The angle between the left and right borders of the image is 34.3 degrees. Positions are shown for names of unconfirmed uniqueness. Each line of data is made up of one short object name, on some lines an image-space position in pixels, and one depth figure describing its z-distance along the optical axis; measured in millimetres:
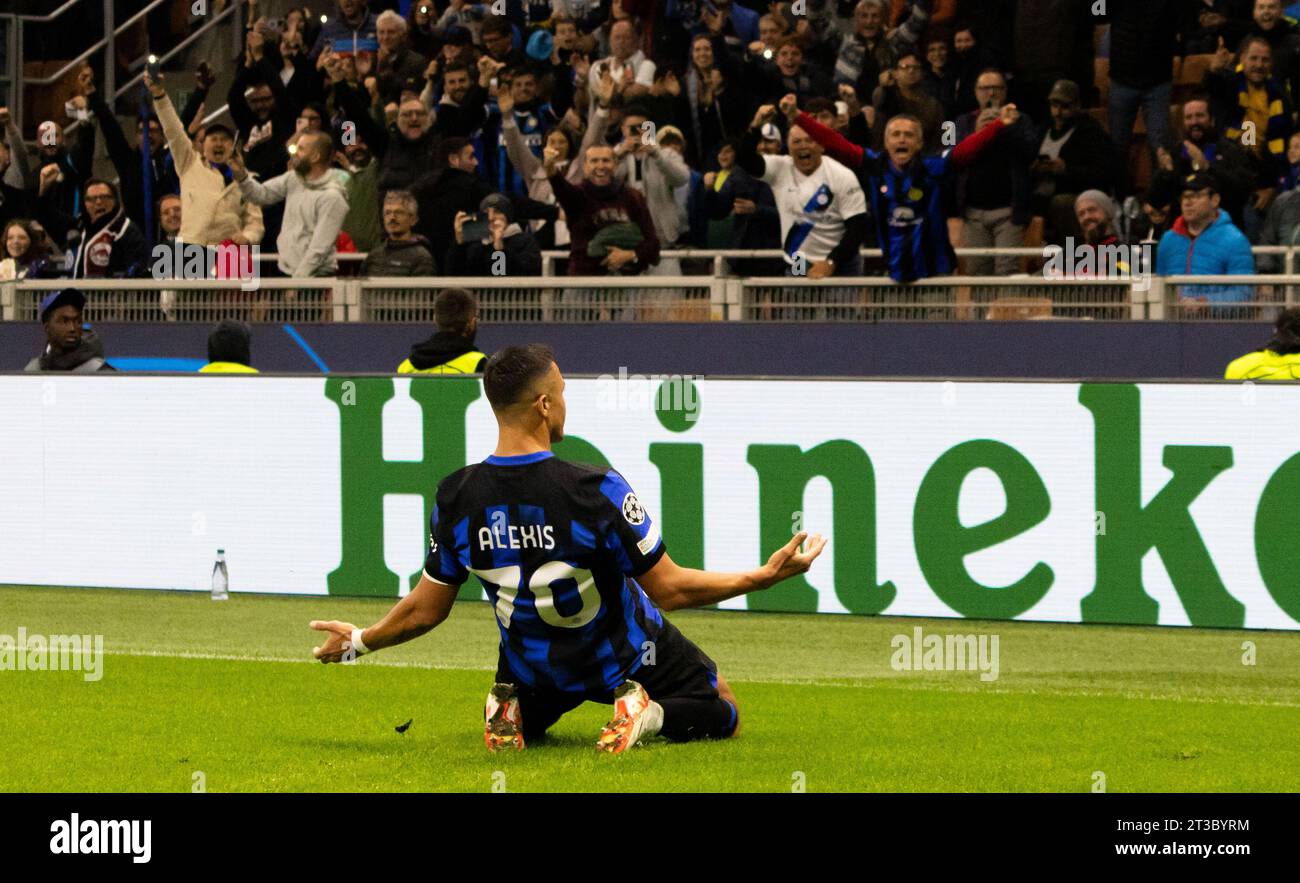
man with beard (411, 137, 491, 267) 17047
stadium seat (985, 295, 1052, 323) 14789
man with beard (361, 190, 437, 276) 16453
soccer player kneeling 7285
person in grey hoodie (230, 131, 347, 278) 17031
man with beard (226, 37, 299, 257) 18906
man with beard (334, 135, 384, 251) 18094
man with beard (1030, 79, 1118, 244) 15727
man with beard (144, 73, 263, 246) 17625
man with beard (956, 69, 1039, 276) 15711
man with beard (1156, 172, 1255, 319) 14538
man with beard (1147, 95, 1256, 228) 15258
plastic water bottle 12781
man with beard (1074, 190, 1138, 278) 14820
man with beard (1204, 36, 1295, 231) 15492
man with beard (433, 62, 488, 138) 17891
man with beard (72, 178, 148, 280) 18266
